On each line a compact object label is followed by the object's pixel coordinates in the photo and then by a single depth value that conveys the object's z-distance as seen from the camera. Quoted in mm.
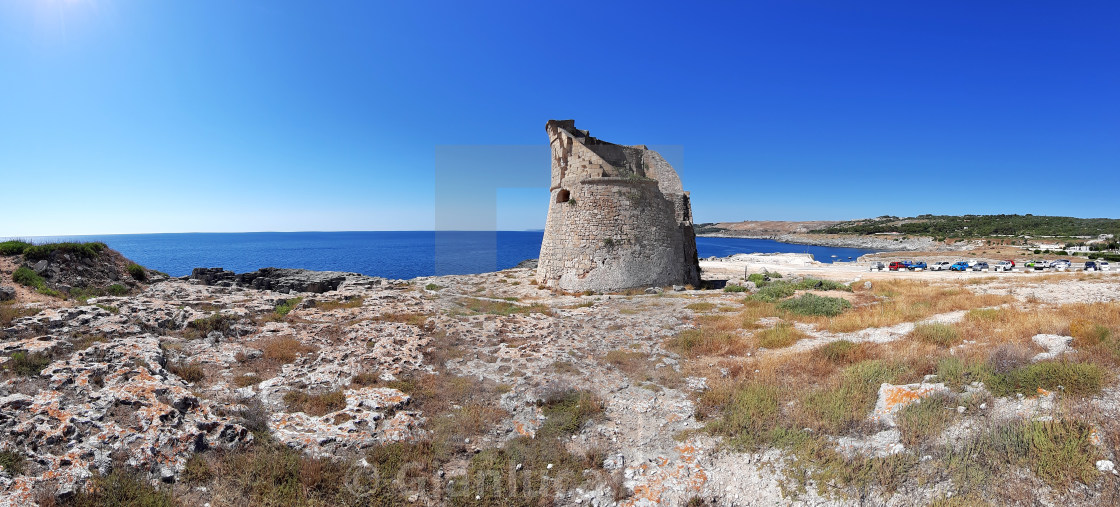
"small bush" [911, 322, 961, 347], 6594
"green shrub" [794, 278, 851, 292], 14969
